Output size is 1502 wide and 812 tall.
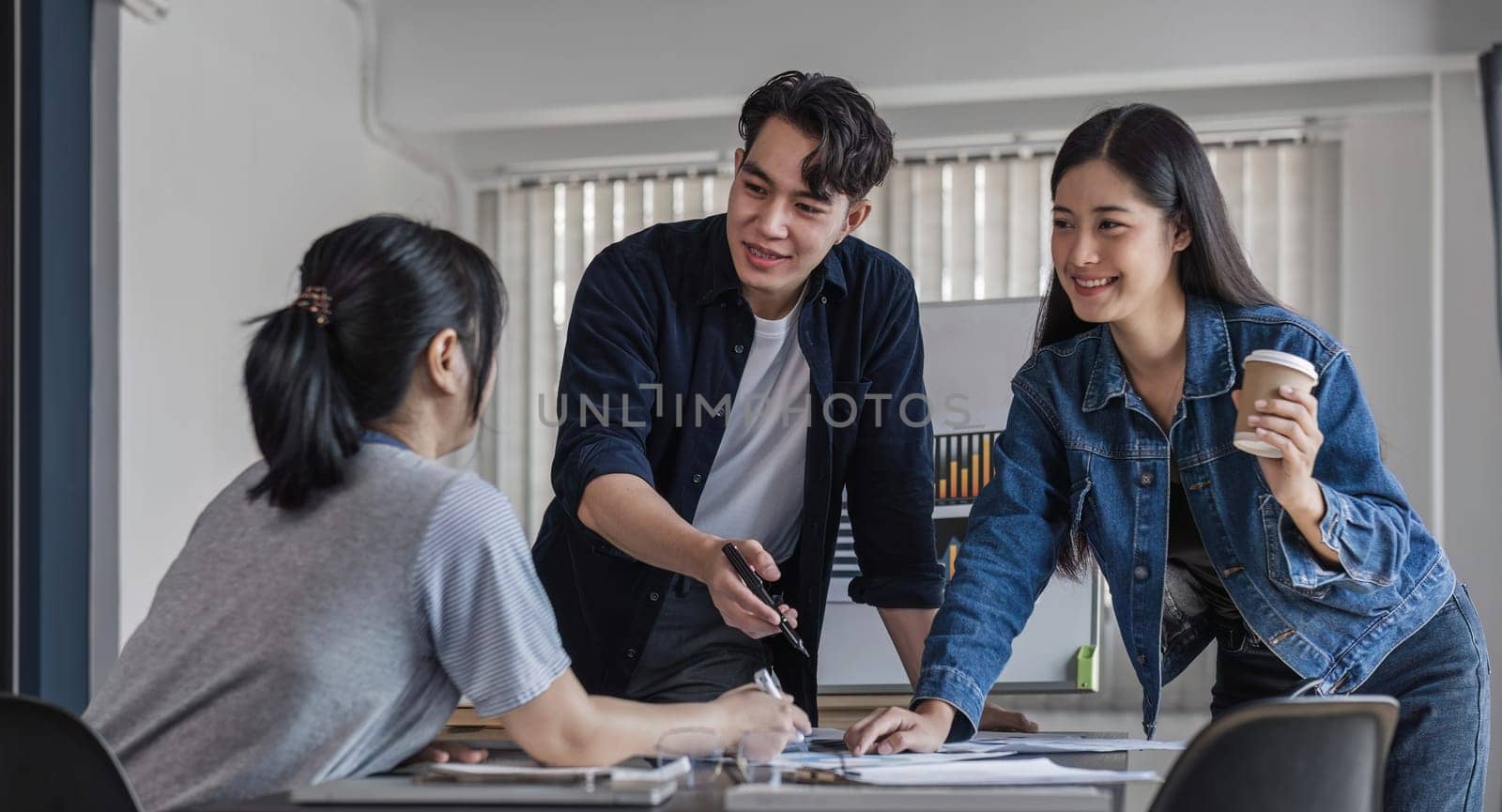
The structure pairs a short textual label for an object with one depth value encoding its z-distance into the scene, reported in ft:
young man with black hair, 6.46
